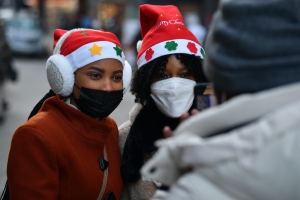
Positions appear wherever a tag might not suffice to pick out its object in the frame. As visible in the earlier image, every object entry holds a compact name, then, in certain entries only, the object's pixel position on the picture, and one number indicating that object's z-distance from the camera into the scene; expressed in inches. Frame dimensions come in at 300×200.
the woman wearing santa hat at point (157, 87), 104.0
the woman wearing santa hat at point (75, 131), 88.7
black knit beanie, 48.4
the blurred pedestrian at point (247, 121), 44.9
